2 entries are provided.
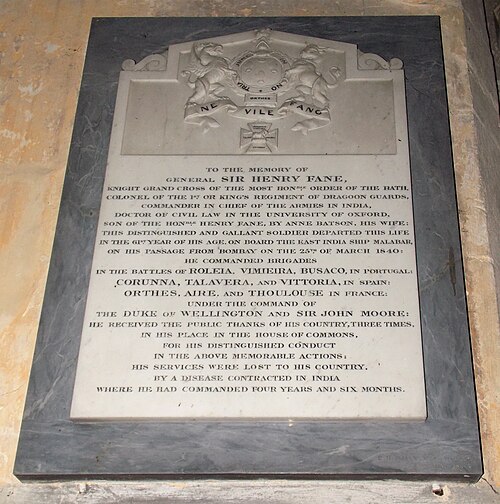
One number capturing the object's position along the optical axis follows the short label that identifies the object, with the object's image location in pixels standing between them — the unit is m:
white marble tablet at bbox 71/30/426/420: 3.64
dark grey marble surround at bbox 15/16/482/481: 3.50
